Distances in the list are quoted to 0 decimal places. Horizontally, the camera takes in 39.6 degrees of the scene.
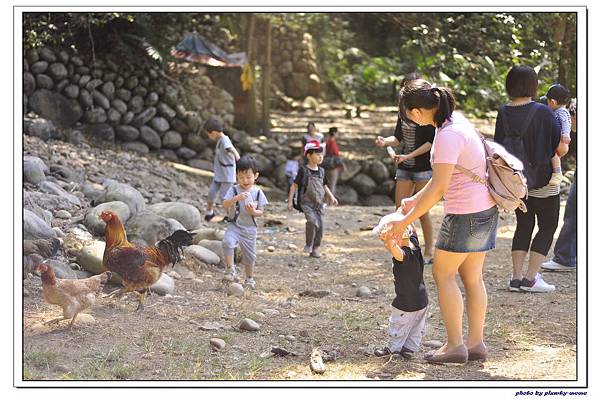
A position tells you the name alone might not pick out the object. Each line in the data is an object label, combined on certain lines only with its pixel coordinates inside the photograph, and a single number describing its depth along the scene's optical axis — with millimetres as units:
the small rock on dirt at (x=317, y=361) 4945
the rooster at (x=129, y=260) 6098
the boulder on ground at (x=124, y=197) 8641
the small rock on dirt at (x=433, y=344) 5480
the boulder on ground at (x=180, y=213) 8727
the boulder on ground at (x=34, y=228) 6836
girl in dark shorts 7473
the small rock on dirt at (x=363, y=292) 7142
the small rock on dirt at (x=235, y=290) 6988
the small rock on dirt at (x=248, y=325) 5836
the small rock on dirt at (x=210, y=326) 5844
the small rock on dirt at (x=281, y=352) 5281
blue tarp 17859
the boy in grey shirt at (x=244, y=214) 7027
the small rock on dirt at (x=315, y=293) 7184
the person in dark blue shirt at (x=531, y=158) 6254
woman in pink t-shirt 4586
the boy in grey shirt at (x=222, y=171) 10156
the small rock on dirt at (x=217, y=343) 5371
